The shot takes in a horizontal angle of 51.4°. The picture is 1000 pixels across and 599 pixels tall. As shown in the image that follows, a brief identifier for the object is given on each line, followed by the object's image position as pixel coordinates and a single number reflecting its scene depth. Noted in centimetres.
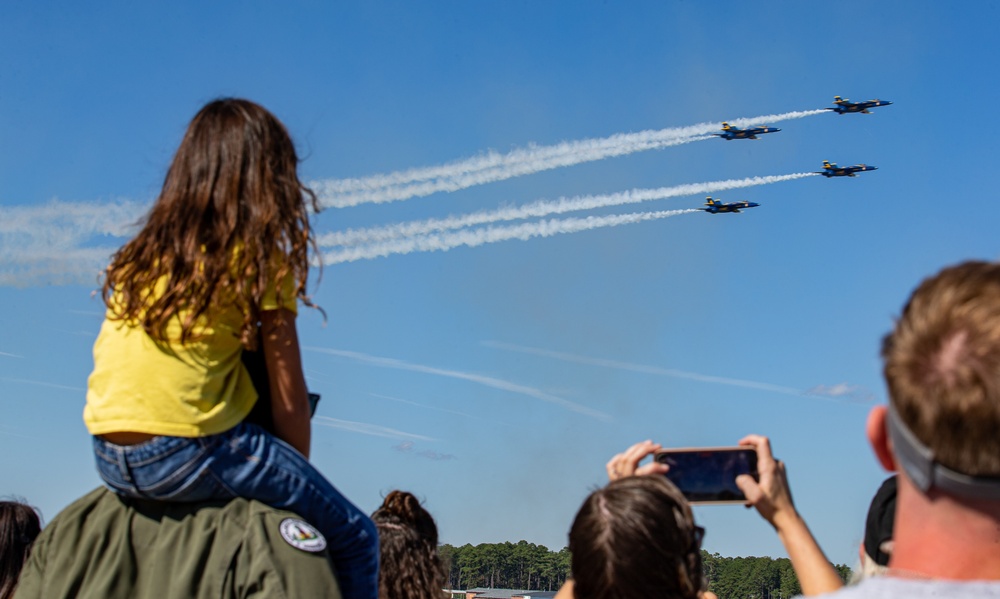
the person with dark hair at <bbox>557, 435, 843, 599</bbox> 369
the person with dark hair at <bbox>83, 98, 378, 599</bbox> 407
